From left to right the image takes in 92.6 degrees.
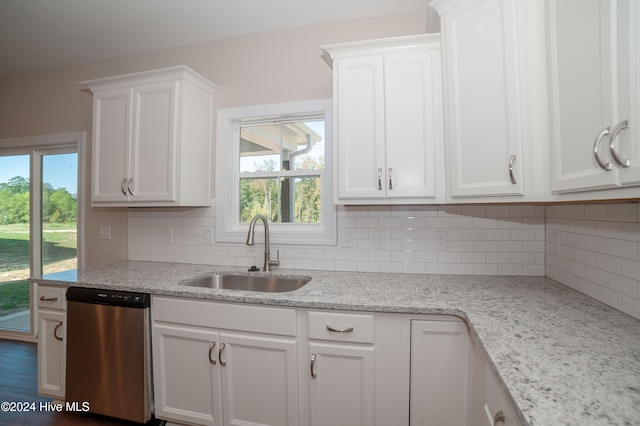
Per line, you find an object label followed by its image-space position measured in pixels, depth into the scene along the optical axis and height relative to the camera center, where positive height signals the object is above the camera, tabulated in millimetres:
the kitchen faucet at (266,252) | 2209 -261
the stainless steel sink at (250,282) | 2152 -478
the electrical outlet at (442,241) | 2066 -177
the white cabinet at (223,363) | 1589 -803
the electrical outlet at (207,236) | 2523 -165
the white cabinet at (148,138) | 2186 +579
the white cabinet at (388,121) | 1768 +561
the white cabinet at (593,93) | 822 +381
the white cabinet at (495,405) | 850 -587
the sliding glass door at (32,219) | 3029 -14
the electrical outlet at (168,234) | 2613 -147
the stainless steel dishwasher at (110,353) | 1774 -805
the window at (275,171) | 2357 +365
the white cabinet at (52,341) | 1958 -799
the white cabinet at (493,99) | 1343 +547
